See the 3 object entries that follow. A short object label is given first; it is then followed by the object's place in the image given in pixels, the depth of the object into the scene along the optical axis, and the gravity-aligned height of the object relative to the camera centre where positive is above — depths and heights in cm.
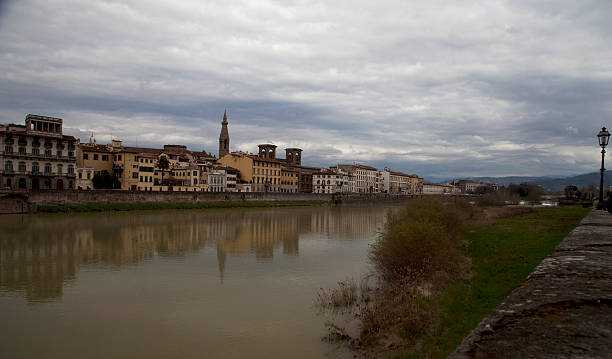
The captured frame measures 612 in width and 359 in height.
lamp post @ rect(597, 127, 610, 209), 1794 +236
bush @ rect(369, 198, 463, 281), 1341 -224
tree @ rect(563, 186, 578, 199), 7689 -10
